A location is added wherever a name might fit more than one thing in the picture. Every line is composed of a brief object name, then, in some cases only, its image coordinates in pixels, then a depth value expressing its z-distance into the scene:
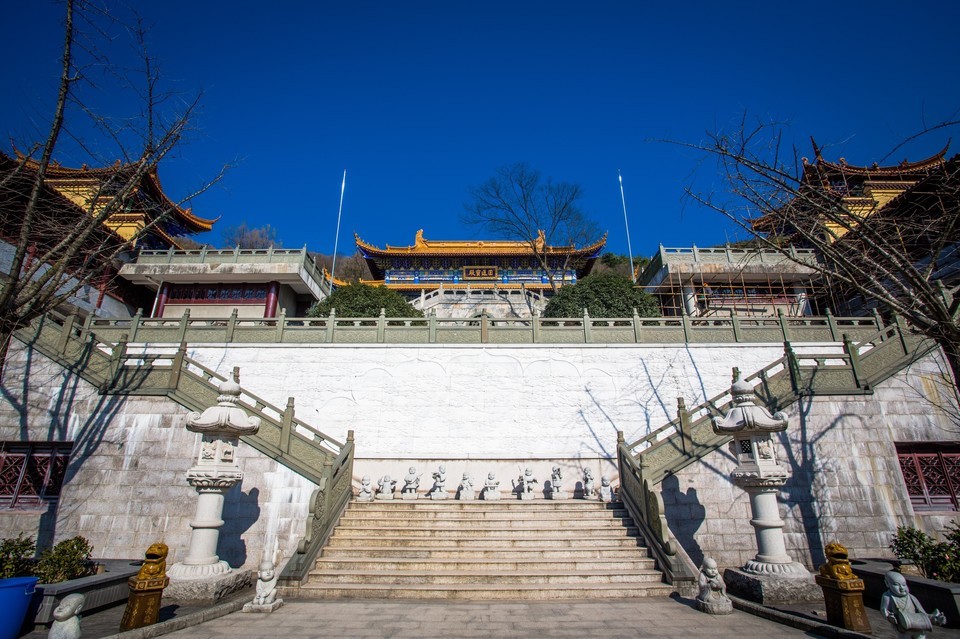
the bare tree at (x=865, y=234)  6.31
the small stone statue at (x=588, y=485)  10.61
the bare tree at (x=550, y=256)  30.64
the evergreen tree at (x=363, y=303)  17.17
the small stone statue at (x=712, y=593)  6.21
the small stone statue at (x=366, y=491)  10.37
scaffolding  22.89
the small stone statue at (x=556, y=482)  11.42
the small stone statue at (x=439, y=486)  10.66
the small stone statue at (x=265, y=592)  6.33
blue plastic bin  4.85
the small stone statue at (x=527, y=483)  10.55
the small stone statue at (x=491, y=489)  10.77
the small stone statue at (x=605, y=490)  10.20
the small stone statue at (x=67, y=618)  4.45
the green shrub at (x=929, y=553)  6.04
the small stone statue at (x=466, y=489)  11.02
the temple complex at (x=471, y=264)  31.31
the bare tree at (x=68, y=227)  6.44
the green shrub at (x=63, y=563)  6.17
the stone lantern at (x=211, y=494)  6.76
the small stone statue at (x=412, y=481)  10.92
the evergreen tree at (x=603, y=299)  17.39
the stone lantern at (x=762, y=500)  6.58
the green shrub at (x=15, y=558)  5.69
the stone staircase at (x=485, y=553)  7.20
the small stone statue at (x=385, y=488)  10.62
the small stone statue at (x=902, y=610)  4.15
